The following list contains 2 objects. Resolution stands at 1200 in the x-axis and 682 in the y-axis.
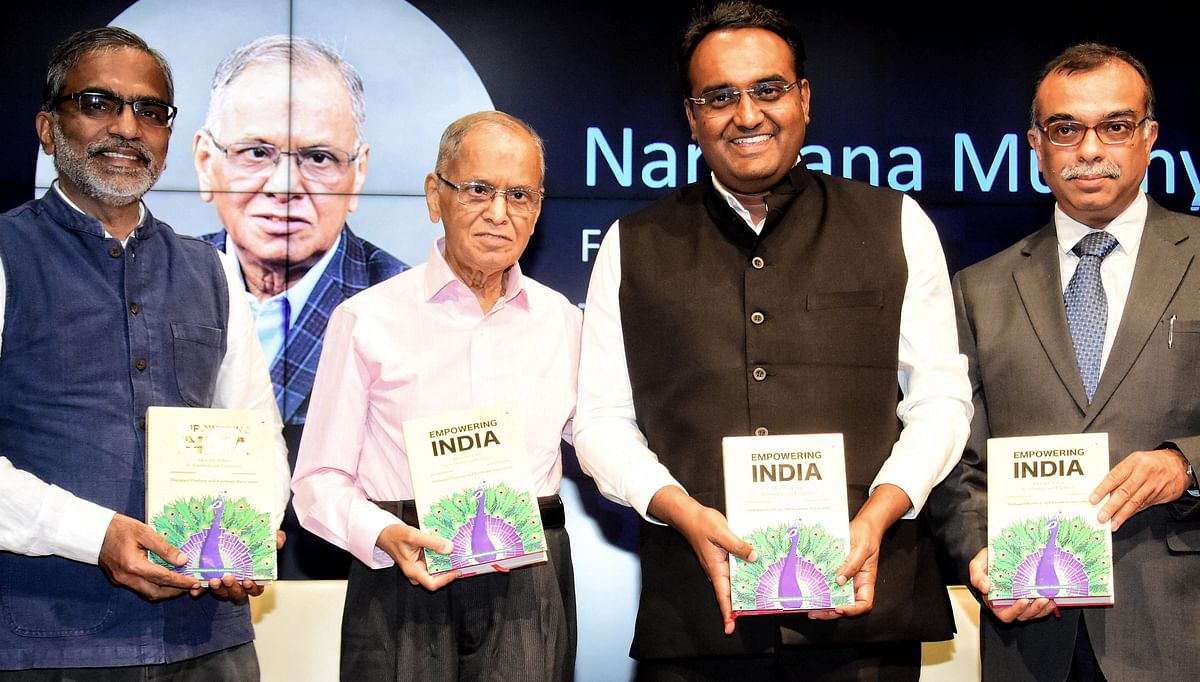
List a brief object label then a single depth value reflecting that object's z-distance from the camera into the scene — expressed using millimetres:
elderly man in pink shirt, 2230
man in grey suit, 2238
